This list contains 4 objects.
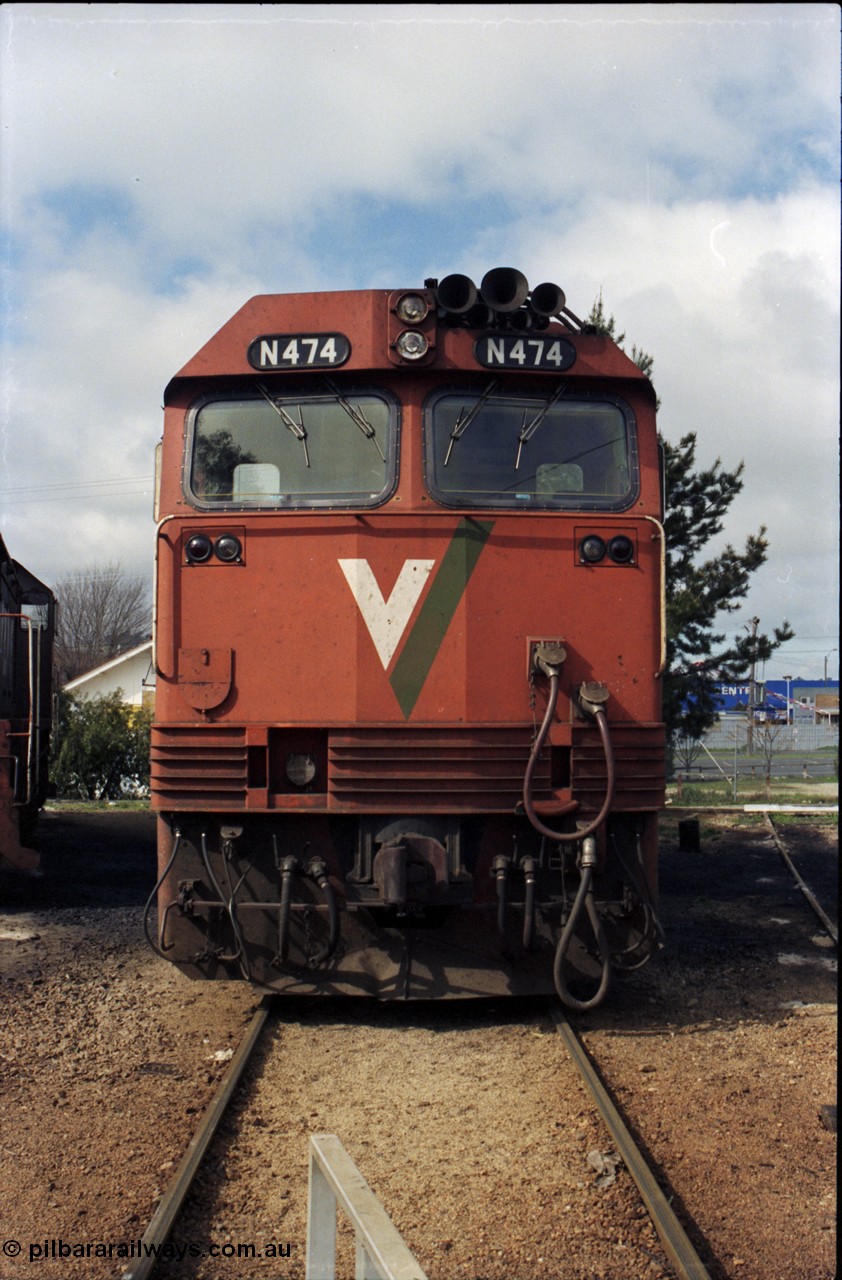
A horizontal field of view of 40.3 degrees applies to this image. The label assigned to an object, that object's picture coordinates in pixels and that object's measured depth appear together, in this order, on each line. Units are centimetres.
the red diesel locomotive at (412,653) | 576
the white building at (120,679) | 4059
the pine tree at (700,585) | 1845
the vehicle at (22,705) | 1007
